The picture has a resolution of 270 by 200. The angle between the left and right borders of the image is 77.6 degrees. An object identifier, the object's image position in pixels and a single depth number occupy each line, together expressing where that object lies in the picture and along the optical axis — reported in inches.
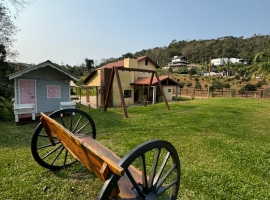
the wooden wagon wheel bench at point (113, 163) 51.1
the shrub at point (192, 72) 2066.3
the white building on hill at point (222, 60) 2747.0
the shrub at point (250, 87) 1074.7
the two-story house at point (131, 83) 750.3
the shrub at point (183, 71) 2298.2
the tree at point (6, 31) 484.0
